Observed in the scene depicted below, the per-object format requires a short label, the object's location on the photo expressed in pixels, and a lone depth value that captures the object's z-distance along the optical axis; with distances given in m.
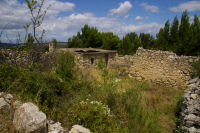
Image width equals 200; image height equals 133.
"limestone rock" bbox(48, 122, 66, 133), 2.70
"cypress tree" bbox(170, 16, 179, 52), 17.97
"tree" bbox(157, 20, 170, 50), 18.84
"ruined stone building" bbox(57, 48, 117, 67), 11.32
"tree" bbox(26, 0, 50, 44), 4.77
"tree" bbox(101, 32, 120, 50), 21.73
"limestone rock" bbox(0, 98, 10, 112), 2.75
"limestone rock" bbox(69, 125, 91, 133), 2.63
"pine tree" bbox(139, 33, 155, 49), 25.34
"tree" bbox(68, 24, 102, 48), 21.55
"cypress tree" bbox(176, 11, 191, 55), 15.35
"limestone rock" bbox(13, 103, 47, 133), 2.31
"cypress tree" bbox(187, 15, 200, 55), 14.42
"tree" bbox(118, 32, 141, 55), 21.30
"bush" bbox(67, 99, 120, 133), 3.05
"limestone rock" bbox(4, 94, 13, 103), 3.11
